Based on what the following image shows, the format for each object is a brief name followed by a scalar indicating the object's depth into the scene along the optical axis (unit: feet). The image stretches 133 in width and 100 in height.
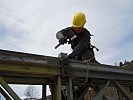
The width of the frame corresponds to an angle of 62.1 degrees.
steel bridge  6.03
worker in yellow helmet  8.61
